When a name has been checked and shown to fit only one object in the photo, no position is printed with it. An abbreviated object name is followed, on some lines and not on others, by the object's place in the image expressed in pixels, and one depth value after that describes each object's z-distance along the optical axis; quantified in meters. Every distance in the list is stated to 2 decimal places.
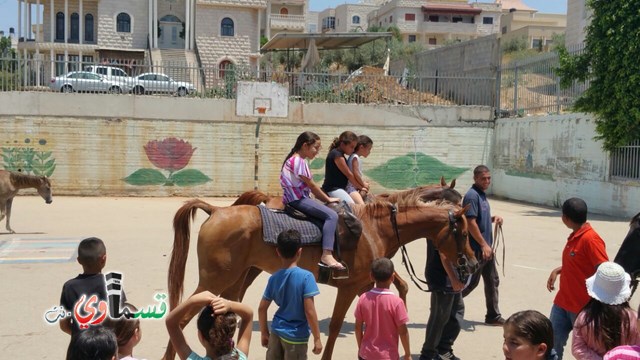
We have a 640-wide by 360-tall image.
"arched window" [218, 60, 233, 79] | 24.95
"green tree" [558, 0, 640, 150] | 19.17
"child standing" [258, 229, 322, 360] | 5.11
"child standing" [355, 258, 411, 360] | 5.19
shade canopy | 32.78
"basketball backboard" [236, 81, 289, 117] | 24.98
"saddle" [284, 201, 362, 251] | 7.00
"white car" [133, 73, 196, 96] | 24.08
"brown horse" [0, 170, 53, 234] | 15.13
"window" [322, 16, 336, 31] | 98.25
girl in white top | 8.28
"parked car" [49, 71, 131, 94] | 23.55
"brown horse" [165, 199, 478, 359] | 6.77
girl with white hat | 3.81
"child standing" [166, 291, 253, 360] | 3.45
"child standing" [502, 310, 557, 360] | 3.47
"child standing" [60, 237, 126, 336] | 4.45
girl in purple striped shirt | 6.94
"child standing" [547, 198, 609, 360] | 5.43
